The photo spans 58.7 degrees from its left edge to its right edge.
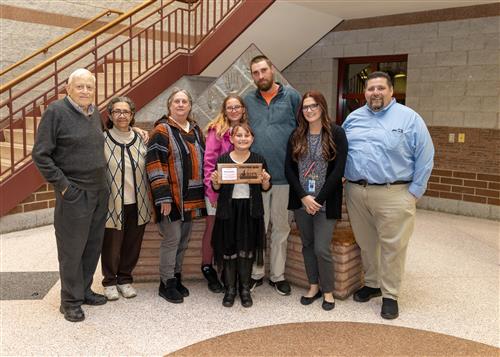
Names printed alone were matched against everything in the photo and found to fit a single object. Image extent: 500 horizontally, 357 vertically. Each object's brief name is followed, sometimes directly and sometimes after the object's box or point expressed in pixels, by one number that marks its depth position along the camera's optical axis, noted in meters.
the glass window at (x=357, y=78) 6.78
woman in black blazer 2.83
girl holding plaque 2.89
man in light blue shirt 2.78
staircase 4.83
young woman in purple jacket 2.98
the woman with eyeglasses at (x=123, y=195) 2.89
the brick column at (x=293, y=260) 3.16
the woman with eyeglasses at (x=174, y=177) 2.89
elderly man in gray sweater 2.54
